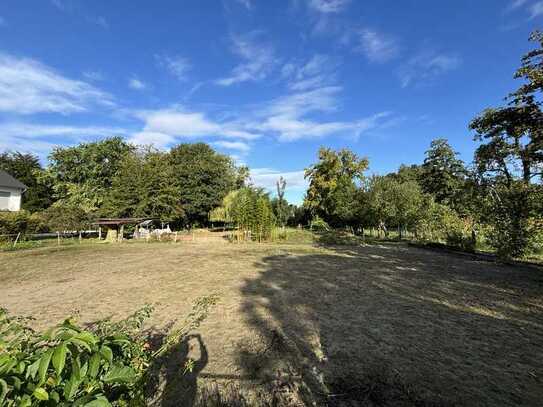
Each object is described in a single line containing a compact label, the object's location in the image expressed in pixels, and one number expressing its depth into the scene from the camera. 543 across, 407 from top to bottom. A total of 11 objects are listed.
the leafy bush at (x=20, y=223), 19.30
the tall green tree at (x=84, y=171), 31.81
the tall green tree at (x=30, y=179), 34.31
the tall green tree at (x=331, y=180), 34.90
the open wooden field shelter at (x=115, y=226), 23.38
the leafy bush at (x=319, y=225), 35.34
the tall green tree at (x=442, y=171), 37.88
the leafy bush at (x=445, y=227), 17.86
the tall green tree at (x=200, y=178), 34.94
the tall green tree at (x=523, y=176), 9.61
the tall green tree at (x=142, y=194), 27.42
